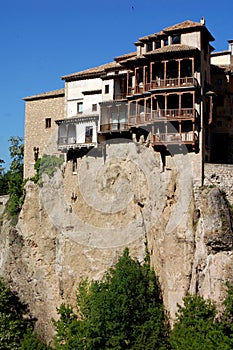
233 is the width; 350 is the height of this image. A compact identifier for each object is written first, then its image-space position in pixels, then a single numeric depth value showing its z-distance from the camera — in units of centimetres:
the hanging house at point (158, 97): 4681
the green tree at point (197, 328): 4175
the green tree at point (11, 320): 5558
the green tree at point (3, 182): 8254
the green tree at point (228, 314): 4295
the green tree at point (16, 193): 6203
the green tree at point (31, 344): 5325
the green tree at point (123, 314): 4609
